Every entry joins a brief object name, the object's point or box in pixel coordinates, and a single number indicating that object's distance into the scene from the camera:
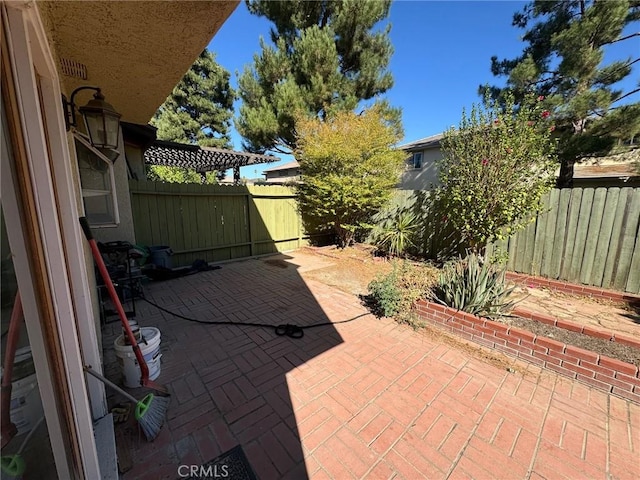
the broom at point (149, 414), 1.70
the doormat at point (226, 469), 1.52
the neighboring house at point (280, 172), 22.24
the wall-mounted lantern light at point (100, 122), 2.22
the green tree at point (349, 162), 6.50
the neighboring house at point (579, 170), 8.25
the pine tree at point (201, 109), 15.73
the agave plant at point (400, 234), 6.37
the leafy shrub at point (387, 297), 3.47
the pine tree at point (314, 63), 9.50
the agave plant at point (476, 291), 3.05
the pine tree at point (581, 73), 6.42
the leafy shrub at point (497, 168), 4.21
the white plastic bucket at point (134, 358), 2.15
